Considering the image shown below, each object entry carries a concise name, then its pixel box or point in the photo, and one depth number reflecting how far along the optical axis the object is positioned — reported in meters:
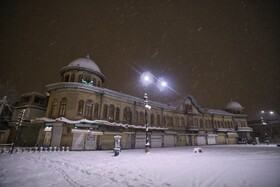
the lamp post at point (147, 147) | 17.09
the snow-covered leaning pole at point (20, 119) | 15.38
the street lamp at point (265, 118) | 47.24
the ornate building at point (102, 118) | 19.42
